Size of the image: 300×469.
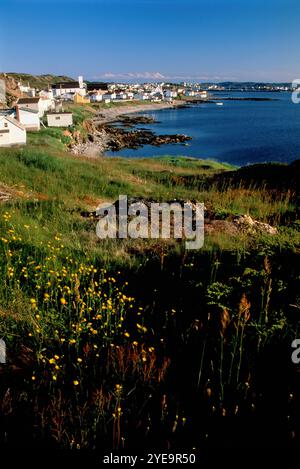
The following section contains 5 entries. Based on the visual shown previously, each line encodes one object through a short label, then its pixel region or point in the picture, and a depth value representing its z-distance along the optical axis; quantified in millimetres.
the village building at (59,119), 63781
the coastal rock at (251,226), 7697
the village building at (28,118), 53838
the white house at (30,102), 63875
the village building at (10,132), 40219
